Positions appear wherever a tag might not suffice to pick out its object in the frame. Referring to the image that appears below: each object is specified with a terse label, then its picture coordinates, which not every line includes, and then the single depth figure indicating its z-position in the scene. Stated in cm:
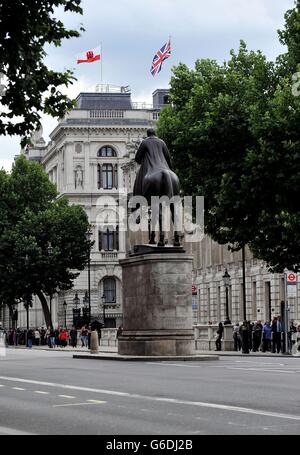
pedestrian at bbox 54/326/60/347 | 8540
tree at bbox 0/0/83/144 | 1967
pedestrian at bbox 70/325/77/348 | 8275
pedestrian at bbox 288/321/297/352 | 5041
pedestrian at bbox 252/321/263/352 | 5550
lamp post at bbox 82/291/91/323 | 10390
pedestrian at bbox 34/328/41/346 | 9400
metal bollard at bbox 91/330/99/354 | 4875
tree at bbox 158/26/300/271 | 4772
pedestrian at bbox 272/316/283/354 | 5138
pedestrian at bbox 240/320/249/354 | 5081
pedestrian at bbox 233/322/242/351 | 5691
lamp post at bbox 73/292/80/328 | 11056
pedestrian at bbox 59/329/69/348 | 8188
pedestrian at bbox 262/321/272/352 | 5328
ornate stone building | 12144
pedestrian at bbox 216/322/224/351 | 5609
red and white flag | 10100
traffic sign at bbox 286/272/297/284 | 4841
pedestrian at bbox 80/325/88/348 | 7788
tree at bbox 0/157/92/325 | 9526
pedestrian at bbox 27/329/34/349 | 8392
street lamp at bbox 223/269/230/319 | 5922
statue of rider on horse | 3544
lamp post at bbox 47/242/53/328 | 9682
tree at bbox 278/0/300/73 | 5069
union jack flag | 8219
